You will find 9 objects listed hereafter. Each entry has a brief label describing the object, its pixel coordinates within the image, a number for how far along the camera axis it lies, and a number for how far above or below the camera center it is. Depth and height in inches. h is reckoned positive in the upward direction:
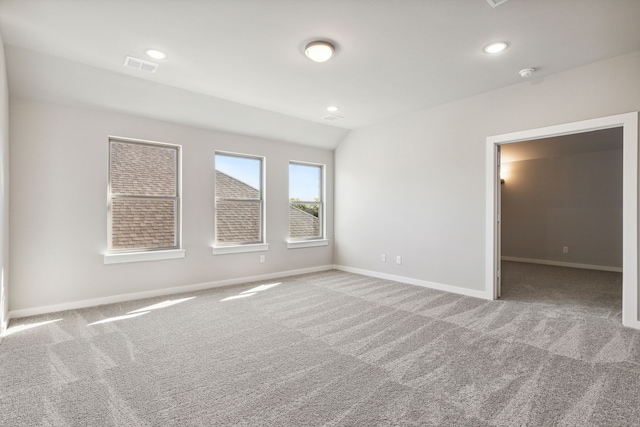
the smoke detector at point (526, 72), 134.3 +61.7
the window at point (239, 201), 197.2 +8.9
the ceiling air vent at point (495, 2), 89.1 +60.5
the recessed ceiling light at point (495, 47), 113.5 +61.7
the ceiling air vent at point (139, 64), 124.7 +61.3
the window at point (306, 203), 232.1 +8.4
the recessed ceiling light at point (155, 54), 118.6 +61.5
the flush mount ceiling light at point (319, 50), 111.5 +59.7
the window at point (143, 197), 161.3 +9.2
